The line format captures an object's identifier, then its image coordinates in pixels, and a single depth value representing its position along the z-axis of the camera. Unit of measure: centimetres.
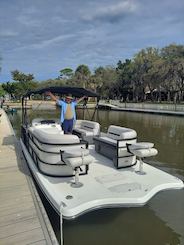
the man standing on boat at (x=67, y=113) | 492
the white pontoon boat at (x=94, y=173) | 272
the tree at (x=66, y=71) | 5776
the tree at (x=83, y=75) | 4239
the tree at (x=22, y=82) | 4579
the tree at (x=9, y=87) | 4710
